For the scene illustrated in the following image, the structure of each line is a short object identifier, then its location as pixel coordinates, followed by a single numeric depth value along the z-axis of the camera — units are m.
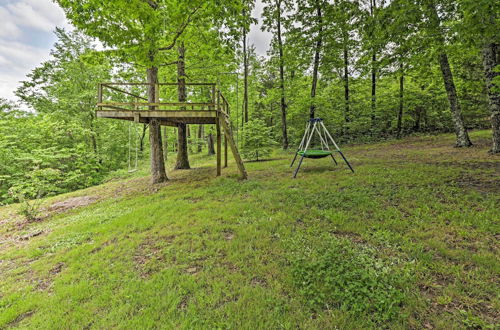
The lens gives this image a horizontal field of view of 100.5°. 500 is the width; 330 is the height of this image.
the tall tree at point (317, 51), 13.77
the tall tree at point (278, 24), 15.04
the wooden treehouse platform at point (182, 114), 7.62
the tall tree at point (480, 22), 4.15
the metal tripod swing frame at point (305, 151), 7.70
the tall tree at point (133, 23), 6.40
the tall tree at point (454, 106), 9.79
